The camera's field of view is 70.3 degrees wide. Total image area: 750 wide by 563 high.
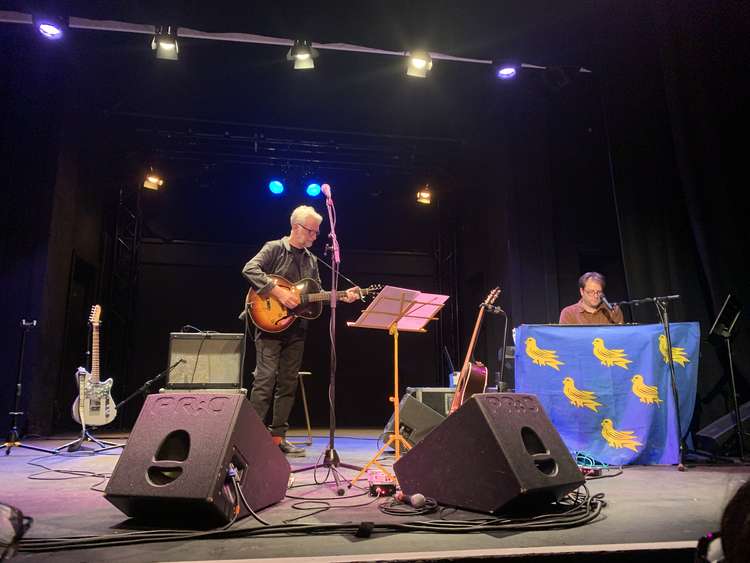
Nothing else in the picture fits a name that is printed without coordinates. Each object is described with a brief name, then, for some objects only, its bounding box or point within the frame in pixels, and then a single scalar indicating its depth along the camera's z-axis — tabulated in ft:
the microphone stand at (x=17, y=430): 15.75
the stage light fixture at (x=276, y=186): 28.86
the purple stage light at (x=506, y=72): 20.21
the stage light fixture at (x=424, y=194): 30.63
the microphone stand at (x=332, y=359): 10.52
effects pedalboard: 9.22
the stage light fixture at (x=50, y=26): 17.15
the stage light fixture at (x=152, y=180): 27.69
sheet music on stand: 10.57
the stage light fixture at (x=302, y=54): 18.92
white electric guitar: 17.35
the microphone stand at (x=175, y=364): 17.33
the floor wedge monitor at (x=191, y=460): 6.77
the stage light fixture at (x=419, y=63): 19.38
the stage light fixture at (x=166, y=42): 18.42
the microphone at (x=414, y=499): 8.08
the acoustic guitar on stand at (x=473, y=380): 12.67
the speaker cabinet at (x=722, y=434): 14.08
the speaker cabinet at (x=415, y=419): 14.35
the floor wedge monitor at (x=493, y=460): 7.38
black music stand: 14.28
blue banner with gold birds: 13.30
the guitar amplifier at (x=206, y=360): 17.53
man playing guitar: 13.83
